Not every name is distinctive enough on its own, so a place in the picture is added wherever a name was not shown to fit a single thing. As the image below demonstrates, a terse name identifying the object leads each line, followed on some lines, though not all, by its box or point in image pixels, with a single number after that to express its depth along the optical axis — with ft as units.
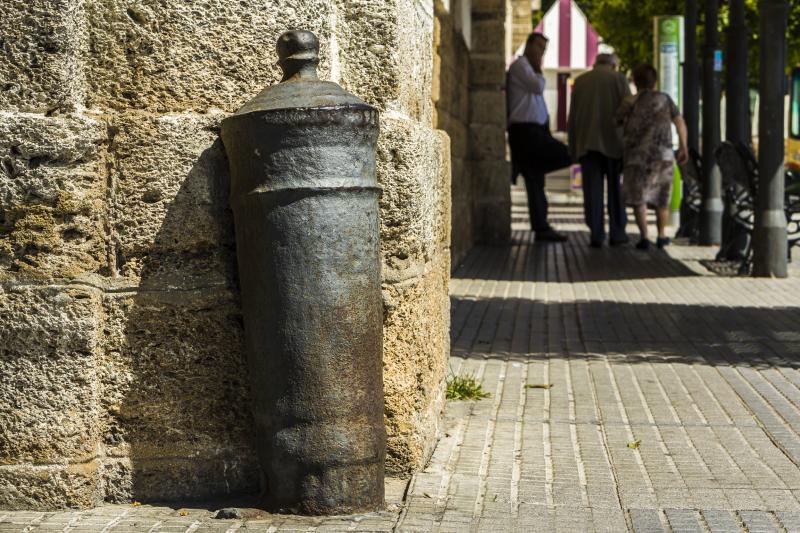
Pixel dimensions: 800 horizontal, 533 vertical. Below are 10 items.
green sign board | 67.31
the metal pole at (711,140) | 51.96
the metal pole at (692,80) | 57.11
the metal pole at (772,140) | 39.50
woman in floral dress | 47.44
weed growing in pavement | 21.36
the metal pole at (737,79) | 47.21
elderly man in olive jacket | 49.65
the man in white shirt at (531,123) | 53.36
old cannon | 13.99
